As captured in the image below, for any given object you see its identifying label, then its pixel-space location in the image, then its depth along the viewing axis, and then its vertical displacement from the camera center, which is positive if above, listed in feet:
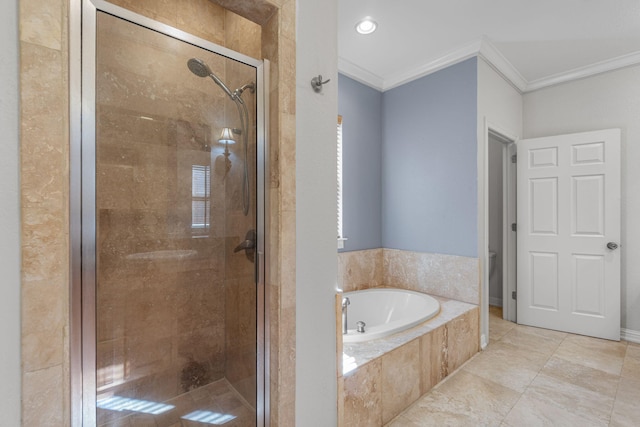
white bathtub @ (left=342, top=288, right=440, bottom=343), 9.17 -2.76
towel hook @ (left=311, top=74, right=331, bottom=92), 4.58 +1.92
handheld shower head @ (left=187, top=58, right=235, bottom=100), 4.41 +2.08
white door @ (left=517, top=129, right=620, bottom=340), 9.51 -0.61
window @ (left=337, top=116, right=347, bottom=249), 9.64 +0.74
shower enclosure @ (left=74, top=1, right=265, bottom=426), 4.13 -0.28
